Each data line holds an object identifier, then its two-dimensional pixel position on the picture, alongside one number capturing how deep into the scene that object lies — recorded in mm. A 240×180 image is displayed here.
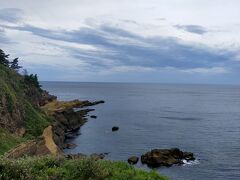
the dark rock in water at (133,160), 68494
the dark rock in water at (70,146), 82400
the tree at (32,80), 116375
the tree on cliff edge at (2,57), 112838
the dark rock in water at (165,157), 67575
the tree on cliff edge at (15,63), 194150
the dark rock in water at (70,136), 95625
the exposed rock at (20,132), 68244
